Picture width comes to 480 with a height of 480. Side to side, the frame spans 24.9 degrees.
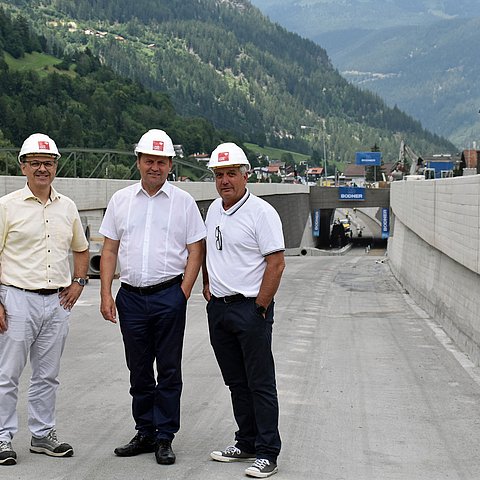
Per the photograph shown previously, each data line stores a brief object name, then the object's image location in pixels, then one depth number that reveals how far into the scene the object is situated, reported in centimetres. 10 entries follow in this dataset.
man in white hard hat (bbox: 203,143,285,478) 718
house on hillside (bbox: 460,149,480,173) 10260
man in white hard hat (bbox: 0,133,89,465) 750
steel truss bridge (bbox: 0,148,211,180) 5076
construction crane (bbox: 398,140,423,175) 11686
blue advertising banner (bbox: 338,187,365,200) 10570
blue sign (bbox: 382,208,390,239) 10226
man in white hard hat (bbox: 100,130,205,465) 749
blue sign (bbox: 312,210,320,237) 10988
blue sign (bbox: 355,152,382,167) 15000
